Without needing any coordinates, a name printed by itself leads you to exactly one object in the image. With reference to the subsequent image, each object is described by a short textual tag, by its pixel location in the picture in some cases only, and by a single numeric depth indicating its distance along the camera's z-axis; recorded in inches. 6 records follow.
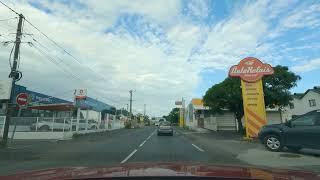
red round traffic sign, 411.4
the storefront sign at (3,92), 548.7
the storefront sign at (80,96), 775.2
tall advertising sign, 490.1
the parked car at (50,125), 627.5
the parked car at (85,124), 703.3
